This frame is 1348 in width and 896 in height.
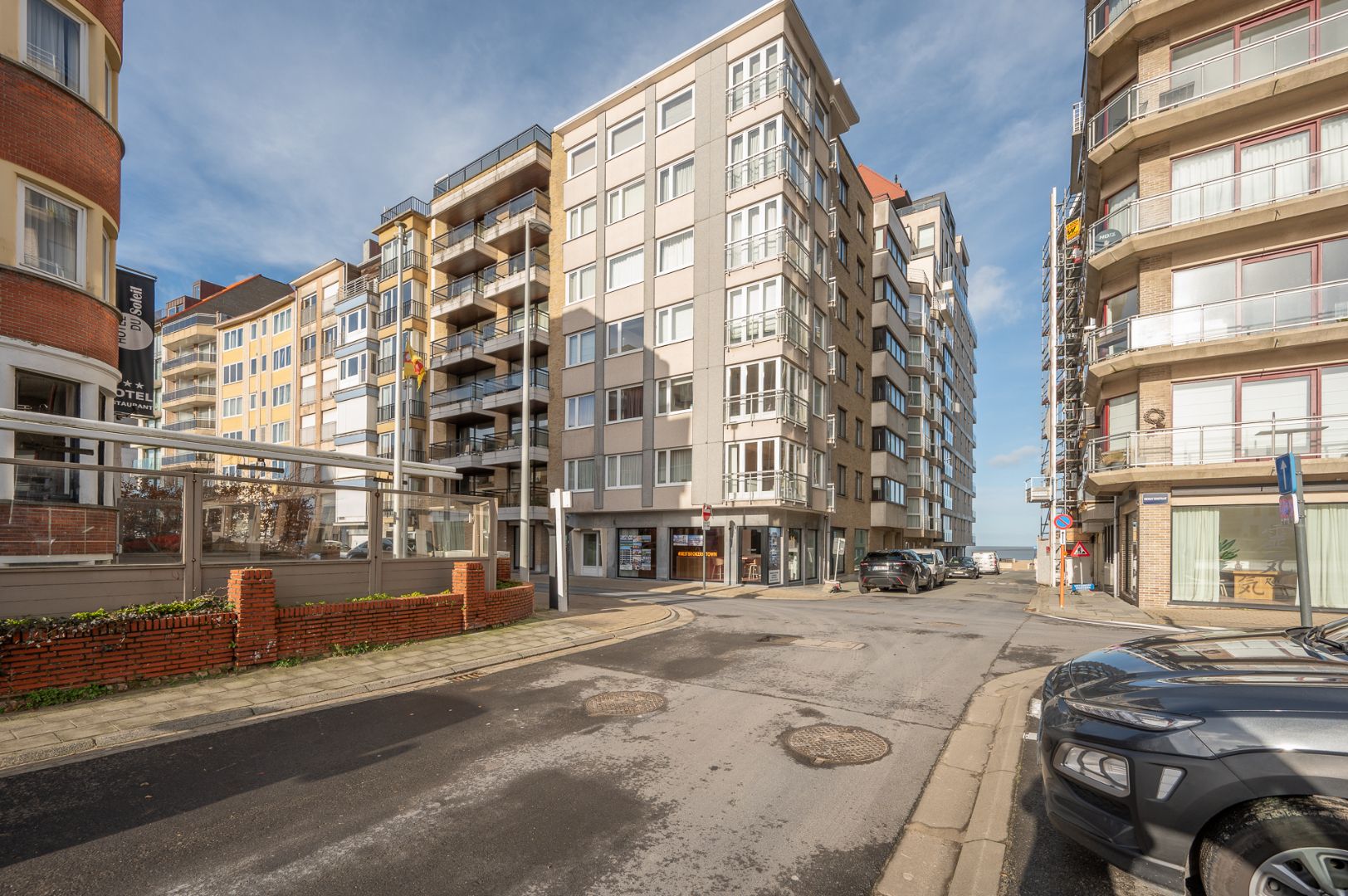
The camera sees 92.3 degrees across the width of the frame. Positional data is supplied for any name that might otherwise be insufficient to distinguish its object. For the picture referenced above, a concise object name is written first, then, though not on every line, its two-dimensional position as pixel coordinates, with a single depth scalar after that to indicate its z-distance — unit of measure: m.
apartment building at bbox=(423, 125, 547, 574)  33.66
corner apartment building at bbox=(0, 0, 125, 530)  10.52
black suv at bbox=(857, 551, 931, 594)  24.55
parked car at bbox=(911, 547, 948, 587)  28.85
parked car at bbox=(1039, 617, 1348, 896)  2.59
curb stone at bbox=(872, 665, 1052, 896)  3.53
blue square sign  7.99
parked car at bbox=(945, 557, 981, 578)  41.78
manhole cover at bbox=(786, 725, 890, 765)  5.45
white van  50.22
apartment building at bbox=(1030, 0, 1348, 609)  15.95
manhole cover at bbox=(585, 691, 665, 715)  6.83
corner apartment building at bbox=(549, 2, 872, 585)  26.11
